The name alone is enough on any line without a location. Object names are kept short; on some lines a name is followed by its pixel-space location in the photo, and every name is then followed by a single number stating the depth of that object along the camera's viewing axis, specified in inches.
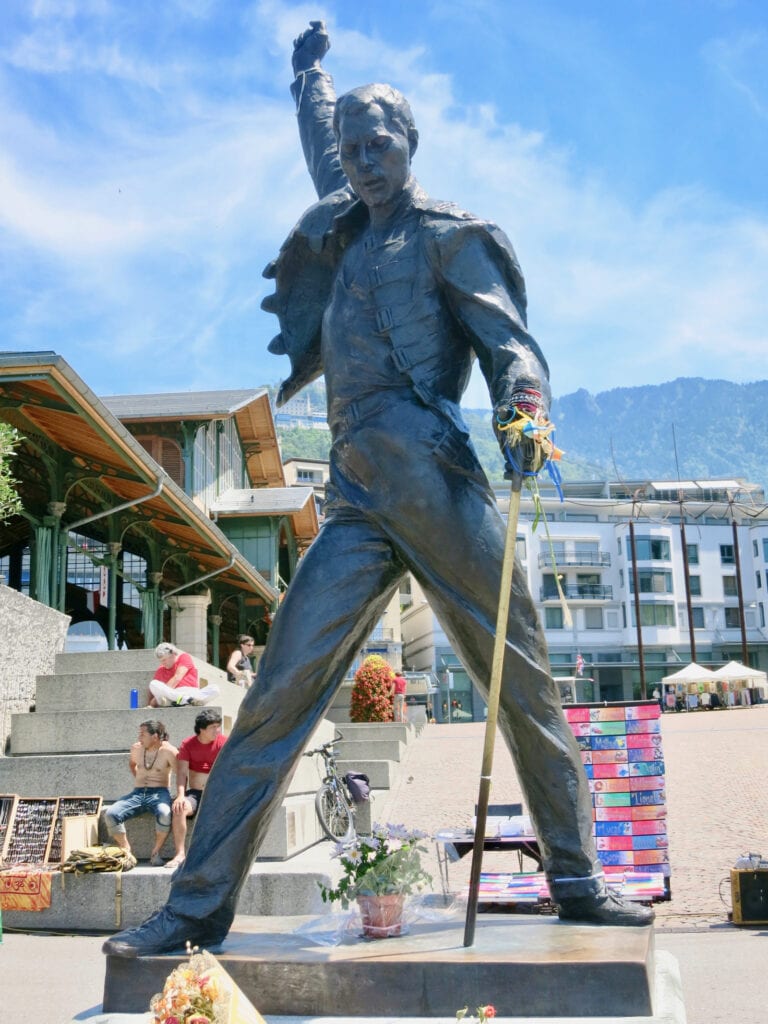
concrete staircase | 323.0
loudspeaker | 323.3
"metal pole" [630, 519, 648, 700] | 1983.4
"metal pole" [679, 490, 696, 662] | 2190.0
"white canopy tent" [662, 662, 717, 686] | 1805.2
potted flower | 148.0
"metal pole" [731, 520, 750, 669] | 2178.9
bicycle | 480.4
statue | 146.0
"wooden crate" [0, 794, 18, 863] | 355.5
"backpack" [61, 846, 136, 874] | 332.5
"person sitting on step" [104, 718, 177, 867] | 351.6
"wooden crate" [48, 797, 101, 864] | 351.9
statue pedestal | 123.3
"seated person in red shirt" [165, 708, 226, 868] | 354.9
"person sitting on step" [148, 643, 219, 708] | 419.5
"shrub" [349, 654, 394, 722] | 963.3
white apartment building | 2650.1
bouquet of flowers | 100.3
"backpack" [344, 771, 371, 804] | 519.2
